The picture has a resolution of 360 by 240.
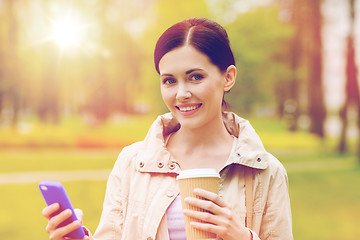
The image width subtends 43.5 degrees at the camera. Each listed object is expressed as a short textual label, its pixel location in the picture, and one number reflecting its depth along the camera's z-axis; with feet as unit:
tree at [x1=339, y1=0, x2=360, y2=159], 51.52
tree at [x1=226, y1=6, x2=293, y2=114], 55.52
